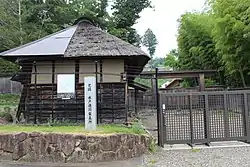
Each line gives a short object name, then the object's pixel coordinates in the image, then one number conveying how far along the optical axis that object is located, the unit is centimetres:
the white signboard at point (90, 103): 784
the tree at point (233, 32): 1639
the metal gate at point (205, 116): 875
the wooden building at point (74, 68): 1117
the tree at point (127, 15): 2808
